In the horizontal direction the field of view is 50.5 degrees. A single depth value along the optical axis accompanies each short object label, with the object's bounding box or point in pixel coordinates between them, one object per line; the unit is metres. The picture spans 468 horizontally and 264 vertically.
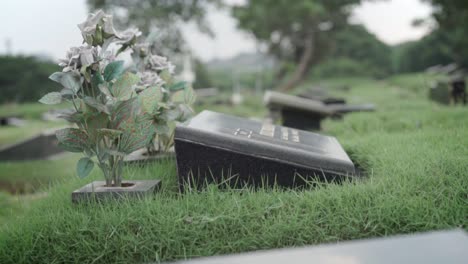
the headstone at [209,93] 25.85
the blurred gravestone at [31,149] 8.53
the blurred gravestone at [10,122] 13.98
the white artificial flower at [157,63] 3.98
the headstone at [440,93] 10.37
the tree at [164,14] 21.67
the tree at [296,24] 23.58
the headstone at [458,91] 10.02
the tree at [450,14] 17.39
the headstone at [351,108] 8.35
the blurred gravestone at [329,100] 8.85
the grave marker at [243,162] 2.98
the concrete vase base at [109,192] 2.86
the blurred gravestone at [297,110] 6.24
